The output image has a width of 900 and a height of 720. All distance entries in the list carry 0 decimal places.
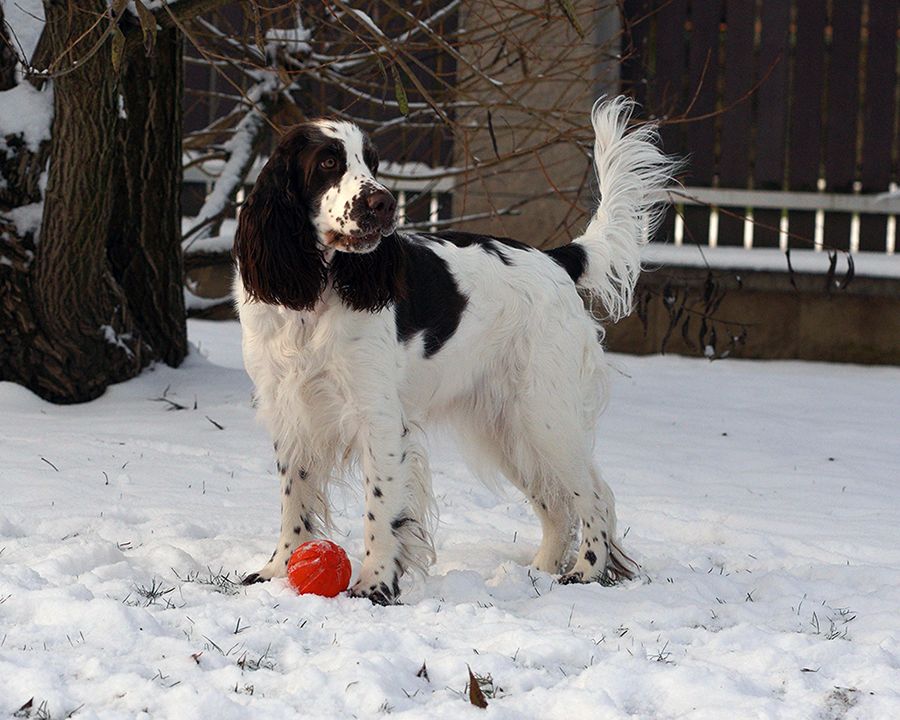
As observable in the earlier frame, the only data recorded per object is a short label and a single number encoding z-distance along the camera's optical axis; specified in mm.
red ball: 6511
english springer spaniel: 6692
